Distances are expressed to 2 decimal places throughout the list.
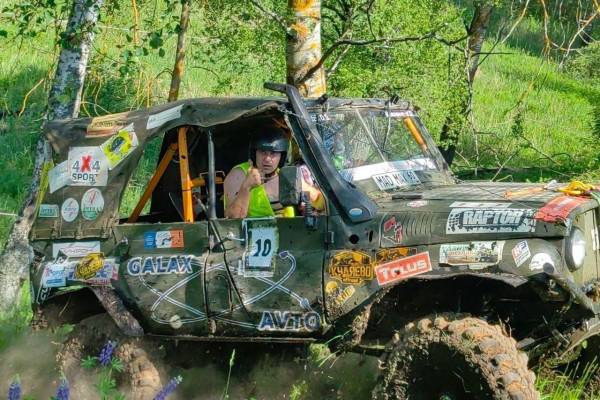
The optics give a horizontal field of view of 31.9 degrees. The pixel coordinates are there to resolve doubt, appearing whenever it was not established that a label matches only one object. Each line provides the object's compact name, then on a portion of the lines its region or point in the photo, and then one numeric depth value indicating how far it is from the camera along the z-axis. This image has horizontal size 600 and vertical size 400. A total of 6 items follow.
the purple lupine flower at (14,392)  4.62
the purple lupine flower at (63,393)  4.71
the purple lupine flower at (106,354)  5.38
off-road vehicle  5.67
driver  6.66
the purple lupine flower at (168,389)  4.81
